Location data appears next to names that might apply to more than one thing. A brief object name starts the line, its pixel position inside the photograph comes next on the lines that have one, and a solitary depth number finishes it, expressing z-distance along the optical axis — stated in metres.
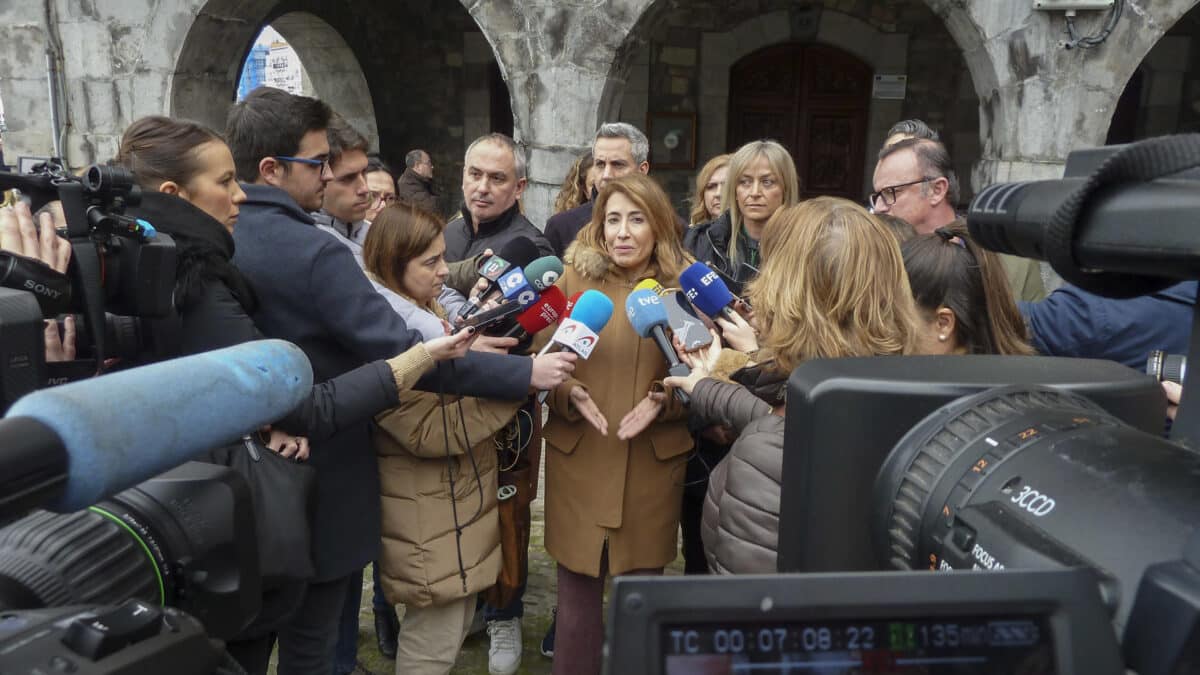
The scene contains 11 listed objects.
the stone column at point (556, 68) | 5.62
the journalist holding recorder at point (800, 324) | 1.67
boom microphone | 0.57
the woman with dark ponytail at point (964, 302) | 1.97
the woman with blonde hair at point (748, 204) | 3.32
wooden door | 9.02
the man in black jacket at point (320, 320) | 2.07
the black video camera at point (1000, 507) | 0.58
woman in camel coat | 2.54
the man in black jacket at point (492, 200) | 3.42
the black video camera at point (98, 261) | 1.49
